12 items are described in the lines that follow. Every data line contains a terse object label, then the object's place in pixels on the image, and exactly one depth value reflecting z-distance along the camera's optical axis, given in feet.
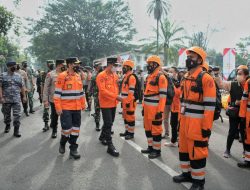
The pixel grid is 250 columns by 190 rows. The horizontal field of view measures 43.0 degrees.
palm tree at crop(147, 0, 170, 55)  168.14
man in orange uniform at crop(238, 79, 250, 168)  19.80
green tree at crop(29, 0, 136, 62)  180.85
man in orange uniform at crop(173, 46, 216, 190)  15.61
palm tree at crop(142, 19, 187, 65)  173.43
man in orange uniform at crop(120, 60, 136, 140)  26.76
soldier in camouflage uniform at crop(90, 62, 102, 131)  31.89
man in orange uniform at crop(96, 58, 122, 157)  23.24
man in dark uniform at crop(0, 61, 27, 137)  29.60
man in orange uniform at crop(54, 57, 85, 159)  21.75
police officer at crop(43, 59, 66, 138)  28.53
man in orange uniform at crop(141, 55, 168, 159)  21.35
